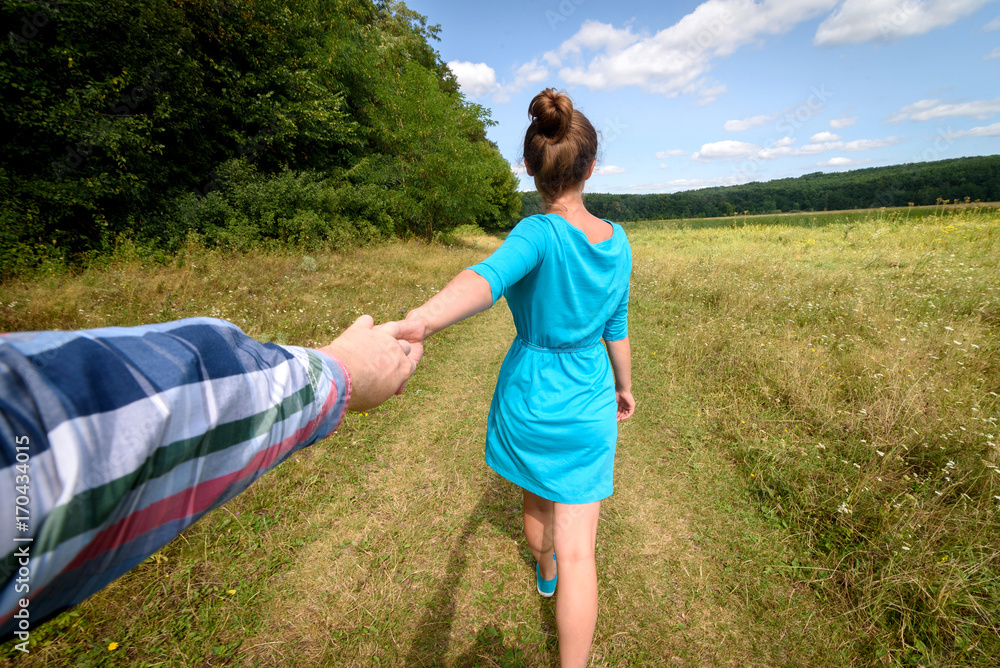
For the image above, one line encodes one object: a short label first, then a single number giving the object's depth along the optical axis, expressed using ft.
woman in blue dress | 4.79
